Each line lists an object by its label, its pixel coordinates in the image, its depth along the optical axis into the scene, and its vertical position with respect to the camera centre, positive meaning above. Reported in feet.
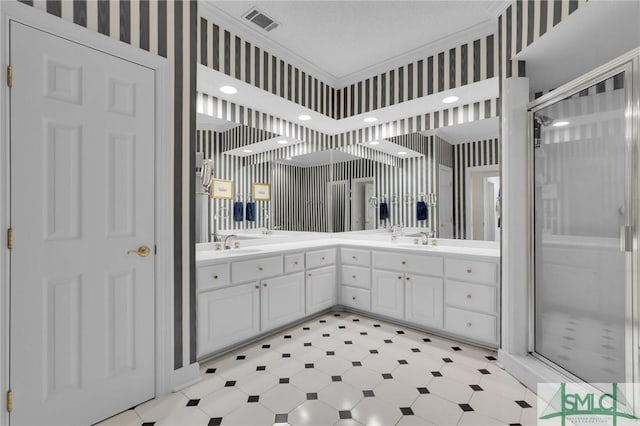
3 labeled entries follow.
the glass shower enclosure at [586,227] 5.73 -0.31
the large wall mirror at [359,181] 10.32 +1.27
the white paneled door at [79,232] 5.01 -0.35
